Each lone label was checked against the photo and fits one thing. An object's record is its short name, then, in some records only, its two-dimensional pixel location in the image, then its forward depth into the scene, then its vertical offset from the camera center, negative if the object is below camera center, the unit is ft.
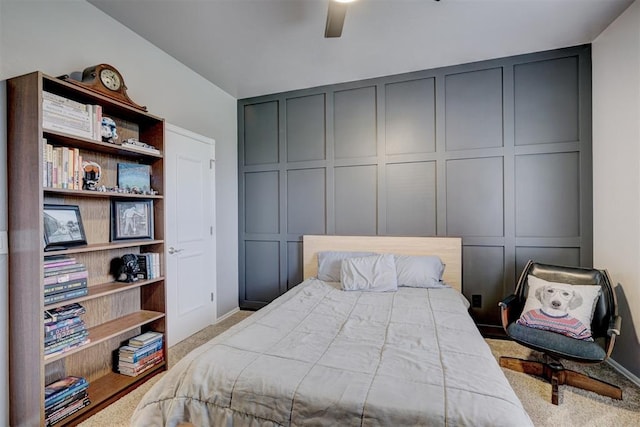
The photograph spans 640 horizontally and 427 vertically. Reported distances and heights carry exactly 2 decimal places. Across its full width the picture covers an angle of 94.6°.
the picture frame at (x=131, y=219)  7.24 -0.13
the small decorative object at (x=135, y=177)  7.45 +0.95
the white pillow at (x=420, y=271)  9.07 -1.87
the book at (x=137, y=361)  7.10 -3.61
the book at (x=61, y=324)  5.43 -2.10
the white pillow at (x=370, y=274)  8.72 -1.87
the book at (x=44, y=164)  5.28 +0.93
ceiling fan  5.55 +3.87
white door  9.16 -0.63
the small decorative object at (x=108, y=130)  6.52 +1.88
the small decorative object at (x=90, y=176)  6.32 +0.86
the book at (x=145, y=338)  7.34 -3.17
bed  3.60 -2.33
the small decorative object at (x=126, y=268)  7.21 -1.33
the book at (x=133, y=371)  7.10 -3.82
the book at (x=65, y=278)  5.42 -1.22
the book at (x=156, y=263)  7.63 -1.29
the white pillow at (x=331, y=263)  10.06 -1.77
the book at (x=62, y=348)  5.36 -2.54
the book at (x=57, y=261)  5.50 -0.90
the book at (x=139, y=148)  6.87 +1.60
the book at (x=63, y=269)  5.46 -1.06
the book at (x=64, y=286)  5.40 -1.38
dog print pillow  6.67 -2.38
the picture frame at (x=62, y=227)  5.70 -0.26
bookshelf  5.19 -0.85
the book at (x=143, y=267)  7.46 -1.34
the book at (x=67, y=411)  5.44 -3.81
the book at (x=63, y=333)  5.41 -2.27
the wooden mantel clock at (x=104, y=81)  6.32 +2.98
